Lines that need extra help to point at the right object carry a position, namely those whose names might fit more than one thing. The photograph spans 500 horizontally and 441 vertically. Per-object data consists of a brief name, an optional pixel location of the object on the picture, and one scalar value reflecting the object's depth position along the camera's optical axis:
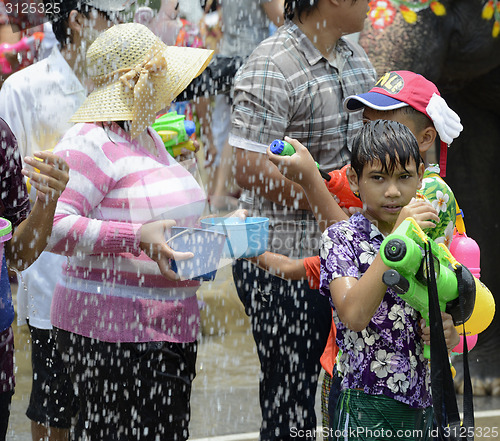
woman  5.41
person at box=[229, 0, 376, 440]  6.06
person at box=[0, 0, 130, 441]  6.83
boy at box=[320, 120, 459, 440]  4.78
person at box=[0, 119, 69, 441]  4.90
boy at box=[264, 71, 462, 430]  5.32
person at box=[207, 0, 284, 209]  12.20
